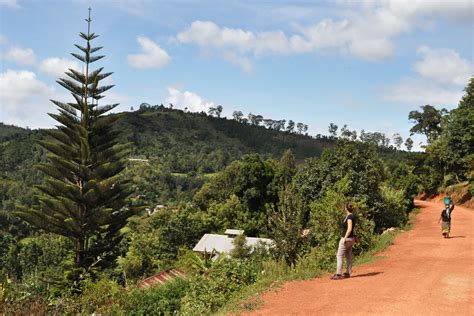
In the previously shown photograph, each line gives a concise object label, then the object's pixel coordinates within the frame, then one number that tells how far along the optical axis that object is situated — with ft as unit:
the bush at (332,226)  33.19
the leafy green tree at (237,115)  545.03
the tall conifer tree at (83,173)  55.16
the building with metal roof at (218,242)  85.62
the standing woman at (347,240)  25.58
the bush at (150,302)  30.32
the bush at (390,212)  53.31
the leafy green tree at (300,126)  522.06
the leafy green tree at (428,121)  151.74
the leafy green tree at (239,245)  62.06
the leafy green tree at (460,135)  91.40
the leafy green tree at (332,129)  466.29
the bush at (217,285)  24.35
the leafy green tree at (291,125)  524.11
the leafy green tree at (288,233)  34.73
